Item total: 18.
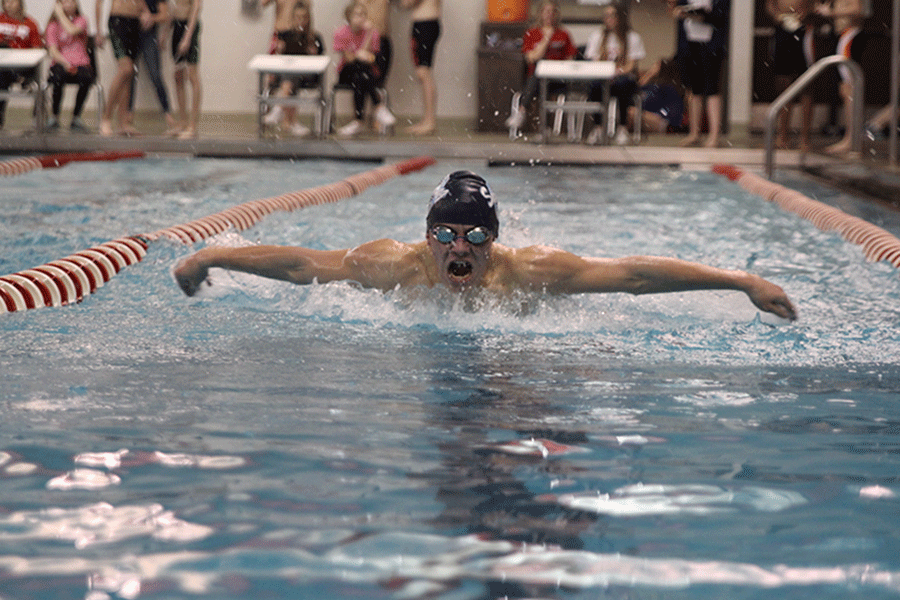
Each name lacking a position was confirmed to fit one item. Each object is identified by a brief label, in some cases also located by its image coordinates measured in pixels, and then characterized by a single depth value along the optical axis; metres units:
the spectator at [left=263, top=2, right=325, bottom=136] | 21.69
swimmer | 6.45
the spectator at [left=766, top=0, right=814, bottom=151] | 18.70
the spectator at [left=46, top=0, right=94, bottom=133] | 20.89
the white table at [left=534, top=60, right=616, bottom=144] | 19.25
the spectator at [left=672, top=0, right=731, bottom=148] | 18.02
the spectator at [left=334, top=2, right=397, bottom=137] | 21.27
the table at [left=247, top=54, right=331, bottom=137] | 19.89
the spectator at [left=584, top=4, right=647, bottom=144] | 20.57
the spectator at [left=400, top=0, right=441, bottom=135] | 20.30
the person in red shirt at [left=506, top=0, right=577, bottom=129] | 21.68
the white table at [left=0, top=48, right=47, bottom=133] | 19.37
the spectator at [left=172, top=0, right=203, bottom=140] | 19.11
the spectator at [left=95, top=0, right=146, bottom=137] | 18.94
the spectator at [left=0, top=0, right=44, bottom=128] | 21.39
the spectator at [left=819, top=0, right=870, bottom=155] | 17.02
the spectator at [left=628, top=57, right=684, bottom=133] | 23.91
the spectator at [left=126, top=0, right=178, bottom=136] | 19.74
